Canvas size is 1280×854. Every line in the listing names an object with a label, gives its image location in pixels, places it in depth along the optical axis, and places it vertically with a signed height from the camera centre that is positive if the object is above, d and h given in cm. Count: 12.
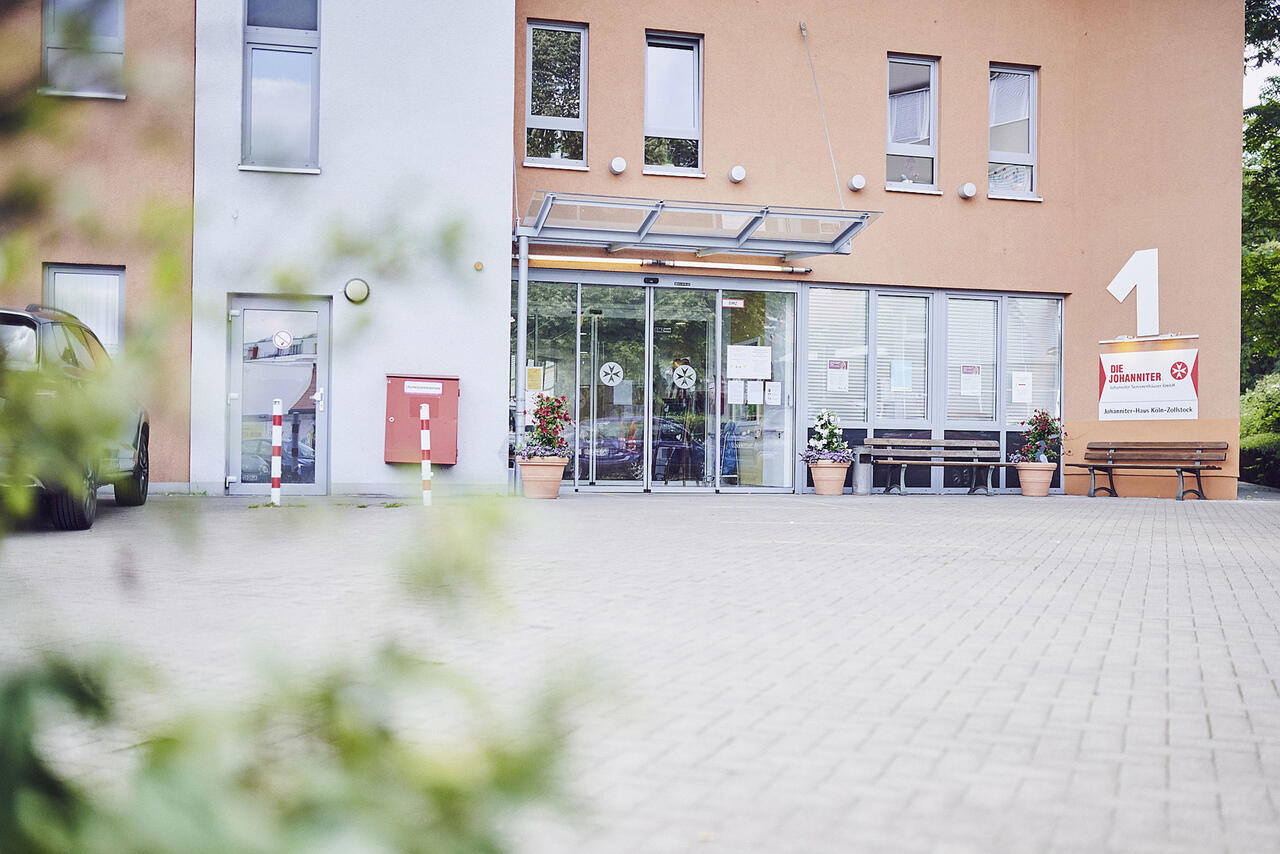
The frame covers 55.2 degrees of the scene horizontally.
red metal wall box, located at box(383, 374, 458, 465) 1416 +17
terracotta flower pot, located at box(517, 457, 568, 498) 1460 -55
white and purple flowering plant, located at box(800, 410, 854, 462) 1745 -20
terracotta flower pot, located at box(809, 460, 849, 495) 1734 -66
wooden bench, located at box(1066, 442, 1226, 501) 1789 -36
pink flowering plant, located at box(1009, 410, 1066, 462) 1822 -11
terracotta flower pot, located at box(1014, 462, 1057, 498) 1808 -67
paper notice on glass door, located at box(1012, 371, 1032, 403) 1878 +67
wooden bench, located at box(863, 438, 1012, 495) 1786 -35
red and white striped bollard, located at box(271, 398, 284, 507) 1253 -18
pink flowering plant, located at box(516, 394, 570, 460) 1521 -6
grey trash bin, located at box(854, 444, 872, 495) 1788 -63
